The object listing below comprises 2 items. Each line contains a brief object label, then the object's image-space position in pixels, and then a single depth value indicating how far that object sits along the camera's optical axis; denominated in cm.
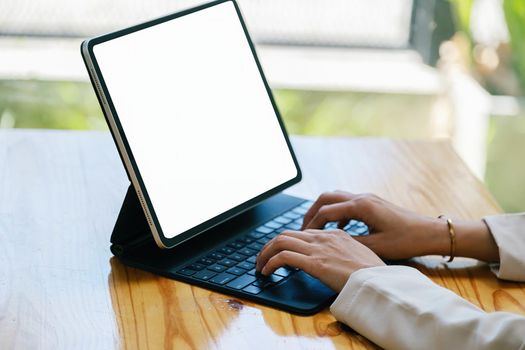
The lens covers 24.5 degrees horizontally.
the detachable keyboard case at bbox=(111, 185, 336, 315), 104
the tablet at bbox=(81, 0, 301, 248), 108
